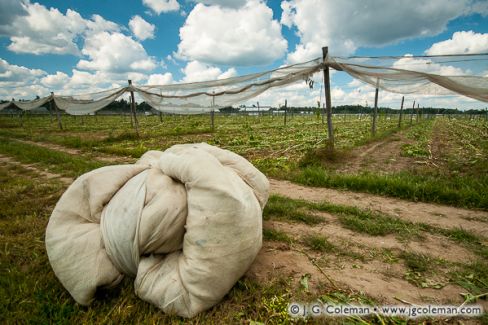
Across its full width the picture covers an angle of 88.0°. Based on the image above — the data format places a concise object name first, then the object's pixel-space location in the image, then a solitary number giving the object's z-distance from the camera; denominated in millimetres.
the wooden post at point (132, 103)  10597
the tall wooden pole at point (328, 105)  5931
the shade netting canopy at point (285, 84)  4234
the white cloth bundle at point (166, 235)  1634
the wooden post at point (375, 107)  11381
